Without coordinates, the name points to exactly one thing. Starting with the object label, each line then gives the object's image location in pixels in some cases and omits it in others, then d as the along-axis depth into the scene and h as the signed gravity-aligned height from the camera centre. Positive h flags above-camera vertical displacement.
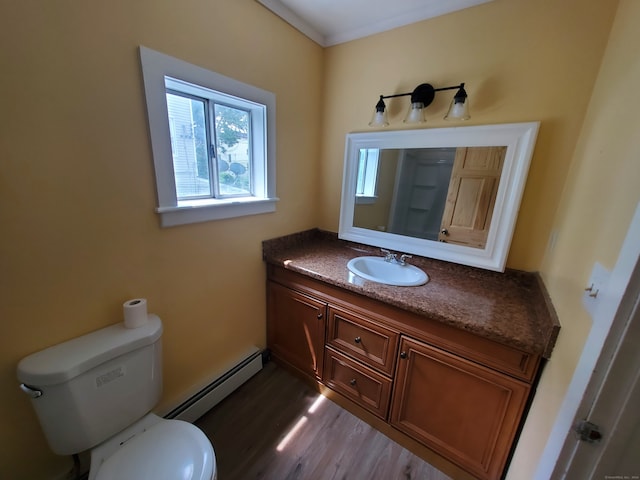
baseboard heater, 1.35 -1.28
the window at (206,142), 1.05 +0.14
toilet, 0.82 -0.88
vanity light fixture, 1.27 +0.40
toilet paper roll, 1.01 -0.60
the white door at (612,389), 0.49 -0.41
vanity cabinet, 1.01 -0.90
